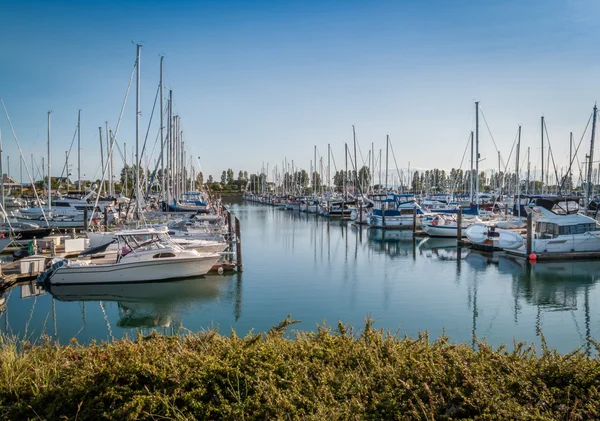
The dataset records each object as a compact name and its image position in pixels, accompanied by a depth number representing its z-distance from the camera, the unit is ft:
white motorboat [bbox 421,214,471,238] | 140.77
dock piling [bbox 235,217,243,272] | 86.58
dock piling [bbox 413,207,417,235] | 148.95
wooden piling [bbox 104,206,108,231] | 130.89
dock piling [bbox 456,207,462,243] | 126.13
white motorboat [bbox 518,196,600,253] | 98.89
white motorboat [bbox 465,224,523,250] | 106.22
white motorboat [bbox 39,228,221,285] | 71.56
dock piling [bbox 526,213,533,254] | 96.78
